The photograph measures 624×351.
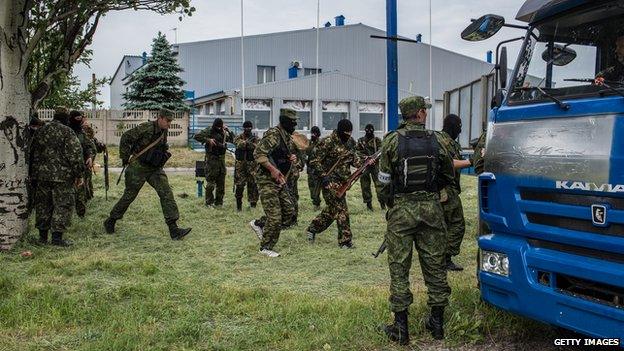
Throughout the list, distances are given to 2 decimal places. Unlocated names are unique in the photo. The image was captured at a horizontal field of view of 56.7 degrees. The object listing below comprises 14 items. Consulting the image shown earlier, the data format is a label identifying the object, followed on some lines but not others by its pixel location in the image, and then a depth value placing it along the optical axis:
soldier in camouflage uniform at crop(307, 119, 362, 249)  7.89
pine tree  29.02
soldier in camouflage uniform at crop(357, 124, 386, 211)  11.92
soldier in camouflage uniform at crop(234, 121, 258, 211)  11.50
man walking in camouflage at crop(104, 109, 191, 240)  8.23
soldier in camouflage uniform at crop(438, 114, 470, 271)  6.29
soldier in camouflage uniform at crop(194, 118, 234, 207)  11.36
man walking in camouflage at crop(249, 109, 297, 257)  7.30
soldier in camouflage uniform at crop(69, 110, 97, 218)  9.78
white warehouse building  30.30
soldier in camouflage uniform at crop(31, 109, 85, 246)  7.66
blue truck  3.26
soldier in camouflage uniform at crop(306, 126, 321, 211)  11.75
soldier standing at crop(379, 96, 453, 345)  4.23
